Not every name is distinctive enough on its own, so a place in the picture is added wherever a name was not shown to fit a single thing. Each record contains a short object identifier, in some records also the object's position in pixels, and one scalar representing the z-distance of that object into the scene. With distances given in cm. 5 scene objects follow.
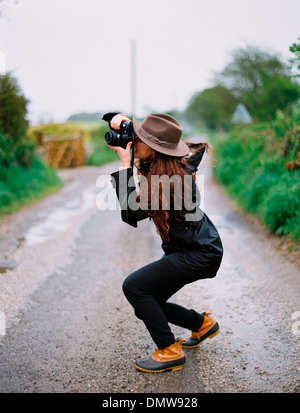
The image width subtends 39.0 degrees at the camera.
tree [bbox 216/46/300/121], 1543
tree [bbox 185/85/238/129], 3111
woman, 289
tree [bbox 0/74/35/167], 1016
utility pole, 3253
